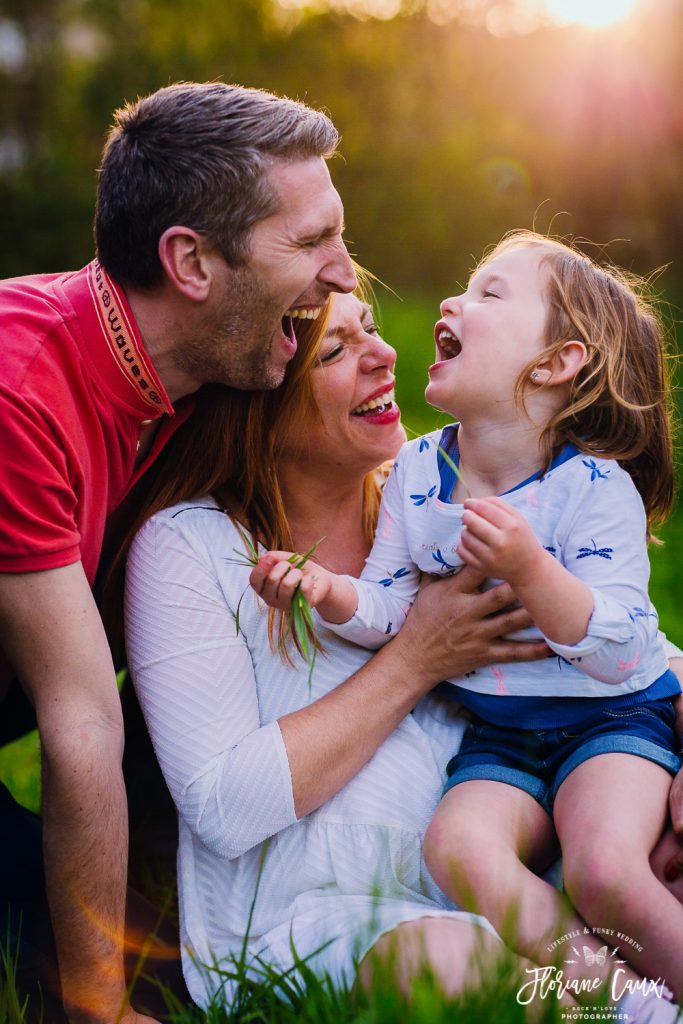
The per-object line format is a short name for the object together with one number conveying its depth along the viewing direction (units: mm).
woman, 2457
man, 2410
